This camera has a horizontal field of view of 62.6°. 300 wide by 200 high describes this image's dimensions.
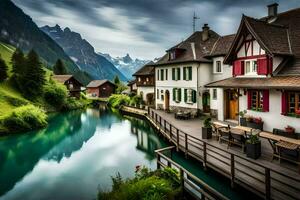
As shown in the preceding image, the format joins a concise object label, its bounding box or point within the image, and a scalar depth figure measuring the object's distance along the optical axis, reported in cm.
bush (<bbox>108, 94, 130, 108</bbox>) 4872
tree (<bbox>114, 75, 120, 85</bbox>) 8478
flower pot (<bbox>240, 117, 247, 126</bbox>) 1745
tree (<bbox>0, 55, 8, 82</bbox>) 4334
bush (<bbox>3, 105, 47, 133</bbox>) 2709
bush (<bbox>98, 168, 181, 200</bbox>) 816
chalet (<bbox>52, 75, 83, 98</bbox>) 6438
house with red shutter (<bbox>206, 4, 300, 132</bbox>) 1452
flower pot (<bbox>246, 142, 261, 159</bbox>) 1106
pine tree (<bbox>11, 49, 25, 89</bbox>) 4453
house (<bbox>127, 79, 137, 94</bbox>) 5861
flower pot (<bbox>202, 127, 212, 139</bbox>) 1513
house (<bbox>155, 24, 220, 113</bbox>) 2688
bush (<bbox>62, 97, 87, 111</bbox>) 5038
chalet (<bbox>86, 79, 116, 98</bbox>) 7912
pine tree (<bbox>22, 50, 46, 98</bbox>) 4366
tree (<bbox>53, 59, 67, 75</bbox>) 9062
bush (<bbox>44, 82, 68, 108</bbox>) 4597
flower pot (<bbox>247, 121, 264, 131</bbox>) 1627
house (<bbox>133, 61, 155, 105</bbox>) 4388
